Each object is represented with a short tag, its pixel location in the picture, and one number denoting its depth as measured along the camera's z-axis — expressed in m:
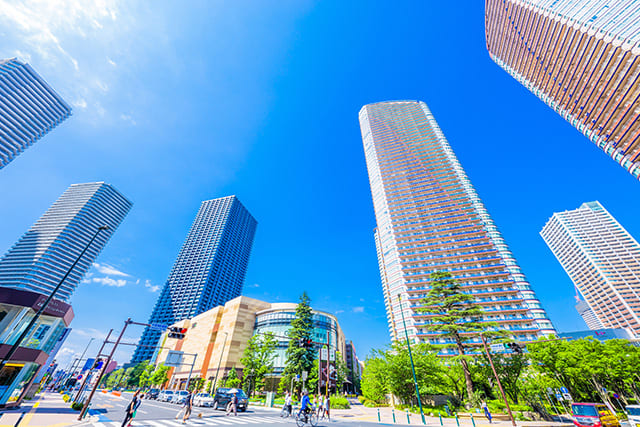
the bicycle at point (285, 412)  16.57
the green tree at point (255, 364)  40.12
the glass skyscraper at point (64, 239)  105.06
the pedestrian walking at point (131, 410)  10.89
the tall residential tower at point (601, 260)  112.81
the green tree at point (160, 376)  61.66
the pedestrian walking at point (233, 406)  19.29
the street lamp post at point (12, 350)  9.03
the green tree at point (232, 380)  43.79
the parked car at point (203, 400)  27.38
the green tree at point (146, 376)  71.94
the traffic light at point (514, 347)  17.70
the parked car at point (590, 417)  14.65
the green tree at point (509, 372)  24.09
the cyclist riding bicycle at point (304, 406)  11.88
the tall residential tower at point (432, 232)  60.53
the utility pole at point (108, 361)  14.86
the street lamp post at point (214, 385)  48.17
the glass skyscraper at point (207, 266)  126.19
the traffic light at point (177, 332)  21.04
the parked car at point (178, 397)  32.41
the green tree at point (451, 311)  26.44
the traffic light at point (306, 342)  17.89
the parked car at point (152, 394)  44.72
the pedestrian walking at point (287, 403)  16.89
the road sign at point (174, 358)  23.98
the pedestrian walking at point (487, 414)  17.33
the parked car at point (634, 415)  13.80
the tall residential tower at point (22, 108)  80.94
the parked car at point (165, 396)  36.66
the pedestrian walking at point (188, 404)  13.88
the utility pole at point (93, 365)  20.91
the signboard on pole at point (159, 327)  20.99
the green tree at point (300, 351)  39.91
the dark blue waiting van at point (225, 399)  22.53
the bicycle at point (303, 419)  11.67
